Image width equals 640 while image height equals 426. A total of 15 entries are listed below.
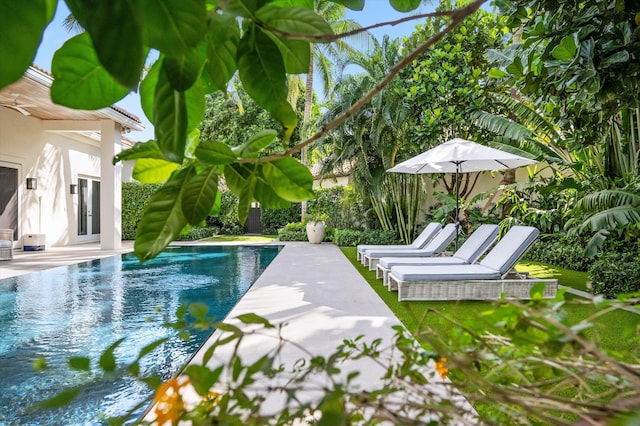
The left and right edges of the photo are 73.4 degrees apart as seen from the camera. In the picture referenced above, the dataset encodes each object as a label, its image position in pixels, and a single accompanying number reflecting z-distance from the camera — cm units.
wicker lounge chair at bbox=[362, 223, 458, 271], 995
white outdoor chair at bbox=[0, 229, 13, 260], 1211
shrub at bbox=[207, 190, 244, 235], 2045
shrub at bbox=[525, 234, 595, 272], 1047
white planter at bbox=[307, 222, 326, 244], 1797
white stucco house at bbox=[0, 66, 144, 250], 1400
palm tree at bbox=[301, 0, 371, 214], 1959
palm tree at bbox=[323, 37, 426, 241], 1508
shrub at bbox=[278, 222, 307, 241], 1923
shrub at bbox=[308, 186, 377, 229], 1838
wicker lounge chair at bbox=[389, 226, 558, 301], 679
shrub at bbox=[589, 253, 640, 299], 698
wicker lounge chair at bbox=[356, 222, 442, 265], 1100
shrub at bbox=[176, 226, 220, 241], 1988
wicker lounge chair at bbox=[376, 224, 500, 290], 815
